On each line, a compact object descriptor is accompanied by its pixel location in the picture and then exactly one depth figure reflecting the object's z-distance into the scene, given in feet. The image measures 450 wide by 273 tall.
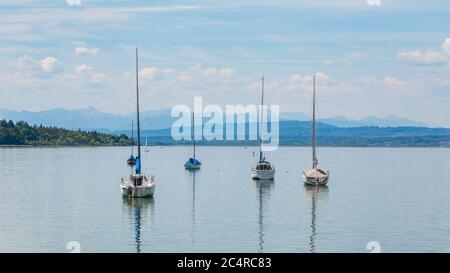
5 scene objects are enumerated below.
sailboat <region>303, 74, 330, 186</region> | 356.18
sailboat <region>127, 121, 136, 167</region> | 640.58
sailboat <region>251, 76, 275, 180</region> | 400.88
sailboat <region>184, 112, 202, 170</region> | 559.38
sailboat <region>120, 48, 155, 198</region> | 265.34
